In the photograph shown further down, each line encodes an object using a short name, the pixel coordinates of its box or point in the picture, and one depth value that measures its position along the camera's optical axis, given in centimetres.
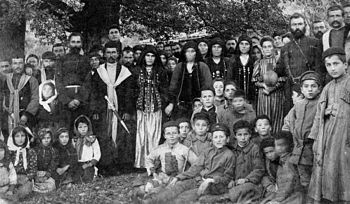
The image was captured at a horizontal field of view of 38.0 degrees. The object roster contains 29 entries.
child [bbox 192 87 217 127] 654
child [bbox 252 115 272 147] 582
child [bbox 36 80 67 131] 715
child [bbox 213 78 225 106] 659
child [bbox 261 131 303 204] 512
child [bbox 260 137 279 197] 543
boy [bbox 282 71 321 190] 512
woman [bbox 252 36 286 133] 665
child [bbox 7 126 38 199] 640
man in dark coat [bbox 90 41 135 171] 733
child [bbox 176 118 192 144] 640
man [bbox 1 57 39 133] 722
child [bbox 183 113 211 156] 612
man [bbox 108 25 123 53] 800
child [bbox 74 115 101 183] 695
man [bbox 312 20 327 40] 745
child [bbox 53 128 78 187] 677
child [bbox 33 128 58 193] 653
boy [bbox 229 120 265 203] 538
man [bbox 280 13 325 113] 642
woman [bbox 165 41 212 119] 707
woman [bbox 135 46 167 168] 723
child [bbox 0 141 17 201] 618
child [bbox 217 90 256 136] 622
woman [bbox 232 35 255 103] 708
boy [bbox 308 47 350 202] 471
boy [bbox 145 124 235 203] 554
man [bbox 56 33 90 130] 713
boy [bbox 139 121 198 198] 602
